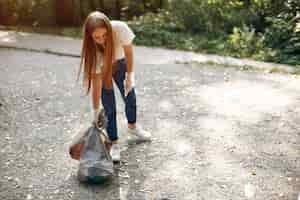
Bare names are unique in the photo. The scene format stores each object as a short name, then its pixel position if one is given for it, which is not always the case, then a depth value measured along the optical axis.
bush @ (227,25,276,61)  8.22
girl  3.71
